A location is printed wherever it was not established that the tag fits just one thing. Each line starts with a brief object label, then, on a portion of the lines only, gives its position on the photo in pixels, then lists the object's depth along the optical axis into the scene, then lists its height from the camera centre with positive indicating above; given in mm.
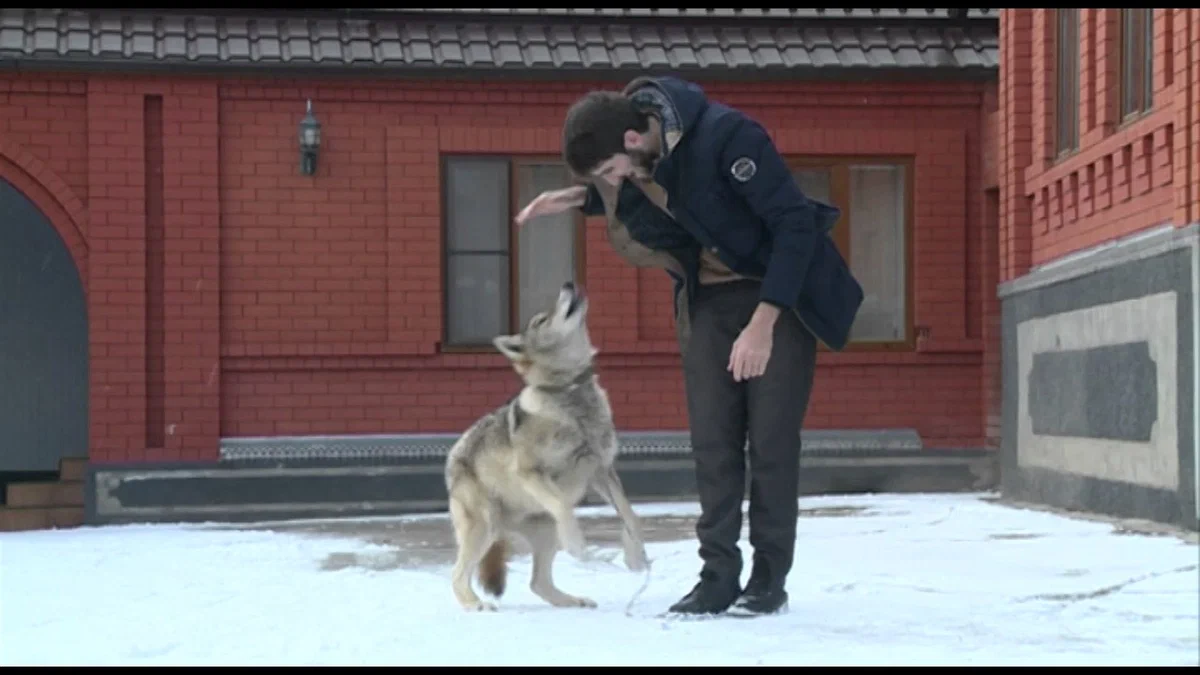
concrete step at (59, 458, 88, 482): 14086 -1022
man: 6016 +243
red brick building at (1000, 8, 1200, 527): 8695 +472
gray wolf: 6758 -467
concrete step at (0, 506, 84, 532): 13359 -1345
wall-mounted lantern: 13234 +1570
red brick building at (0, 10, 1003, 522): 13156 +950
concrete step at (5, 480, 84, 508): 13617 -1188
